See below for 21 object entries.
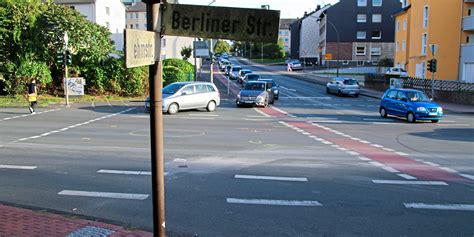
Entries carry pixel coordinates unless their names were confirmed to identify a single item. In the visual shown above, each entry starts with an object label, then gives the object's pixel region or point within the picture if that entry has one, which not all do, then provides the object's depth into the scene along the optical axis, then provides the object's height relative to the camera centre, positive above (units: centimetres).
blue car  2172 -169
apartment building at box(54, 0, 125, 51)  5681 +713
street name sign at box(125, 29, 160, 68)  316 +14
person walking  2250 -137
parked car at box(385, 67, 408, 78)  4895 -30
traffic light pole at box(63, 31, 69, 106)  2604 +79
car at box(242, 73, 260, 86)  4192 -72
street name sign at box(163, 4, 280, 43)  337 +33
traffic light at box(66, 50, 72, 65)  2760 +61
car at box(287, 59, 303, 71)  8415 +71
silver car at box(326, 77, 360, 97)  3916 -144
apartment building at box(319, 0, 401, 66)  8425 +672
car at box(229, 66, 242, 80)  5877 -44
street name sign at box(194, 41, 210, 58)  3841 +158
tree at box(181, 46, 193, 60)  6938 +238
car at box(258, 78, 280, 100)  3075 -126
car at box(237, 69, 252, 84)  5199 -60
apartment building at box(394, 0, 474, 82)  4378 +322
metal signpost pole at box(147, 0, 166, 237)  344 -44
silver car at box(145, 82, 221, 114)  2362 -144
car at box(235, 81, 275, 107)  2789 -154
